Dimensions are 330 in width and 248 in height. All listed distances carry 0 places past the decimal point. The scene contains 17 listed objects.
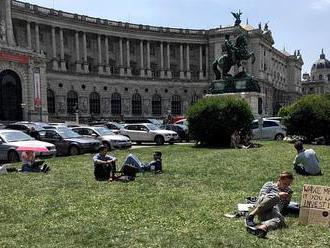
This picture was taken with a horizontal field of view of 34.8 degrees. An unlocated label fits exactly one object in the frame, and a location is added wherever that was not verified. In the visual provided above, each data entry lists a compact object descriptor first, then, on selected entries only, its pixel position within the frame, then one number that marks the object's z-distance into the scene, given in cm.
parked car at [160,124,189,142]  4075
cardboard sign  991
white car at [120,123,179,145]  3812
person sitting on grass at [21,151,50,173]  1955
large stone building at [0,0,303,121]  6181
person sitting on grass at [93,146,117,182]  1656
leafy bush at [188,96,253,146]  3125
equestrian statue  4203
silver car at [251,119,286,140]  3778
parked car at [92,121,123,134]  4237
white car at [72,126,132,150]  3231
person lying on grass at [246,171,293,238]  943
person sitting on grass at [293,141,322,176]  1661
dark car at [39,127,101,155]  2909
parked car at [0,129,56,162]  2539
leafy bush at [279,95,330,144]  3152
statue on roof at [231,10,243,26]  4561
